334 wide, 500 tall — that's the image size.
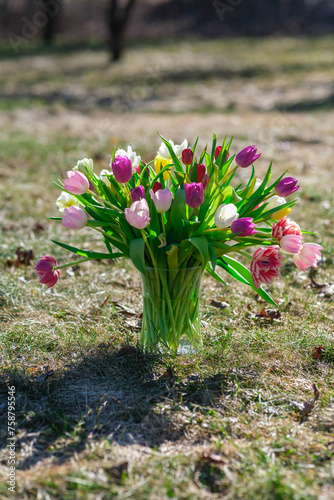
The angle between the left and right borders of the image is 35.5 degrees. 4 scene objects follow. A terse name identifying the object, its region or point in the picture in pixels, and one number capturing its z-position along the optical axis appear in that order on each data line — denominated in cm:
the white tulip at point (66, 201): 246
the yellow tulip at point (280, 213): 230
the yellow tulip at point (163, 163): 246
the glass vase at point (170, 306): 239
